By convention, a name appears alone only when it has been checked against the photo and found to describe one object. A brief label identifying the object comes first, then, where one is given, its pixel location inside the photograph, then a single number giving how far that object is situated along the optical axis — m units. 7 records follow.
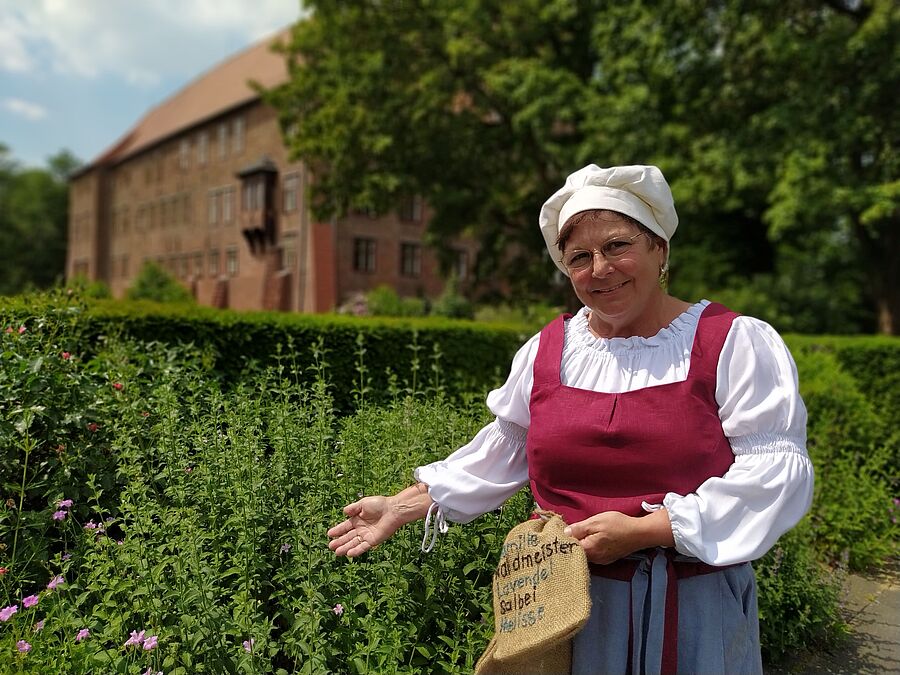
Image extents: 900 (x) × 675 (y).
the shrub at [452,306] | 20.11
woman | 1.64
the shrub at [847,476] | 5.23
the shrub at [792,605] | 3.72
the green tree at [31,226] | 59.12
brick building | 33.75
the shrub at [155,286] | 25.20
